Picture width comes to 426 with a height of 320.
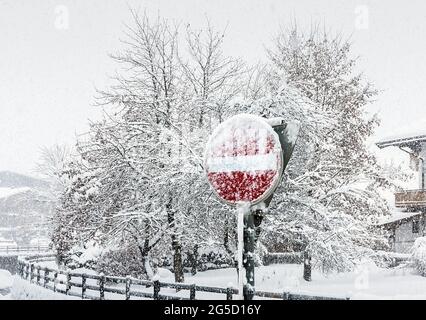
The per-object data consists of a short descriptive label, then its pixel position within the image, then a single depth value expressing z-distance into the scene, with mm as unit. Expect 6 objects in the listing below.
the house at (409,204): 27312
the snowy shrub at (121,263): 20125
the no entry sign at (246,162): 5363
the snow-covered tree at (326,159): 14820
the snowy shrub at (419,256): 21422
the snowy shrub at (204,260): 24141
